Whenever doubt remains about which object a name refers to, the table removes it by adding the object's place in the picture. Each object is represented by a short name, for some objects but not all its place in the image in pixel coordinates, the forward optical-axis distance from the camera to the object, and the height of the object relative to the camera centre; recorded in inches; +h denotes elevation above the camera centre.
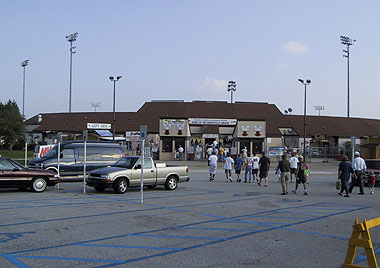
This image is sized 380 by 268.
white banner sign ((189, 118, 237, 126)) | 1846.8 +113.1
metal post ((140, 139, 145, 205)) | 532.4 -66.8
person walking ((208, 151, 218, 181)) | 952.9 -39.7
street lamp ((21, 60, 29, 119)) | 2823.8 +481.8
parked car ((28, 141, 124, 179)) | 821.2 -27.5
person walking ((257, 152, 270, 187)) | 844.0 -39.2
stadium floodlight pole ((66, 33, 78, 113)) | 2566.4 +647.8
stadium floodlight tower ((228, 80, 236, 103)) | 3068.4 +459.1
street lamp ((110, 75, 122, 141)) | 1726.1 +275.1
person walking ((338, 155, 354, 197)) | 652.7 -36.1
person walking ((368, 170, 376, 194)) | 711.7 -57.6
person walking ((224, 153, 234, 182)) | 948.6 -38.7
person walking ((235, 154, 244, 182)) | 962.7 -41.3
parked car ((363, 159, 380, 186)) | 865.5 -41.3
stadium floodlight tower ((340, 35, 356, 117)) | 2714.1 +692.3
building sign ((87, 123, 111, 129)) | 1761.8 +83.5
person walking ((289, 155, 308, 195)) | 691.7 -41.9
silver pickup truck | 646.5 -48.7
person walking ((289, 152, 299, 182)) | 835.4 -30.1
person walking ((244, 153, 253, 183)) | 931.8 -39.4
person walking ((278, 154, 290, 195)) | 676.1 -39.5
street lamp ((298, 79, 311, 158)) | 1804.9 +290.0
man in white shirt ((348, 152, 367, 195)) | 693.3 -36.1
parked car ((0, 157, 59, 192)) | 620.8 -51.3
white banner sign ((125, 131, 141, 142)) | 1591.5 +36.5
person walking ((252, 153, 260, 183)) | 948.0 -42.1
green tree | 2071.9 +81.3
